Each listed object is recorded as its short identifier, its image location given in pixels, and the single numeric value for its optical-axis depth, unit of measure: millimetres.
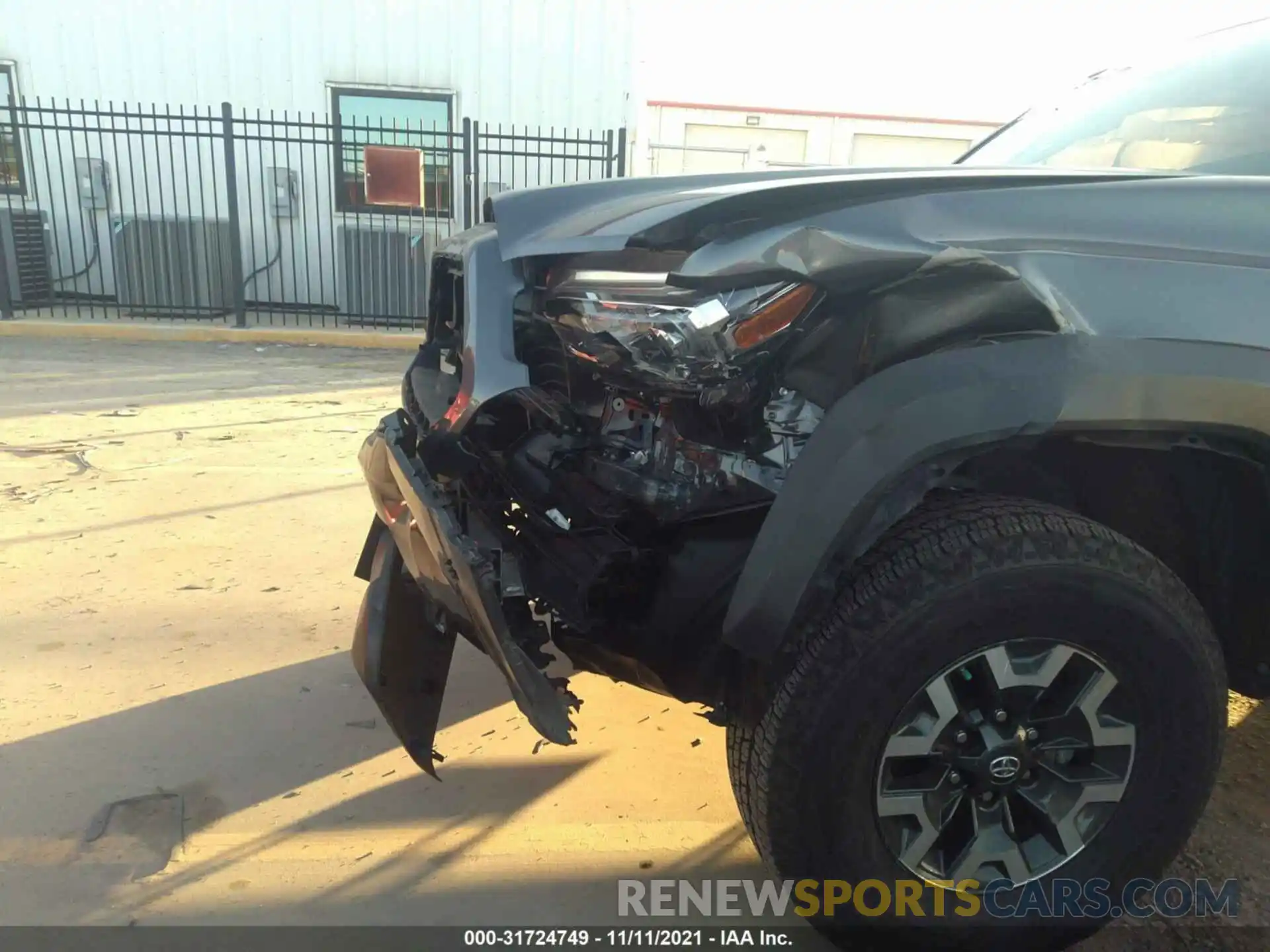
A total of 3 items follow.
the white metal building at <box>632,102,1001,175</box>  17953
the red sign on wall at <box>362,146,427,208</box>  10672
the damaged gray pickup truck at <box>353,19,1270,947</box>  1620
